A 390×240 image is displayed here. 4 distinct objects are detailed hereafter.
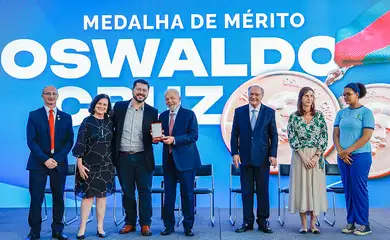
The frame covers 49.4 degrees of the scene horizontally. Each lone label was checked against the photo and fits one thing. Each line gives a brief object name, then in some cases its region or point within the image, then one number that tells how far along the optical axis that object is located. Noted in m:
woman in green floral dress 4.37
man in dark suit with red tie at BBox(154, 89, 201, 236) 4.41
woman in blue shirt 4.42
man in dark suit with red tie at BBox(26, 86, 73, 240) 4.16
